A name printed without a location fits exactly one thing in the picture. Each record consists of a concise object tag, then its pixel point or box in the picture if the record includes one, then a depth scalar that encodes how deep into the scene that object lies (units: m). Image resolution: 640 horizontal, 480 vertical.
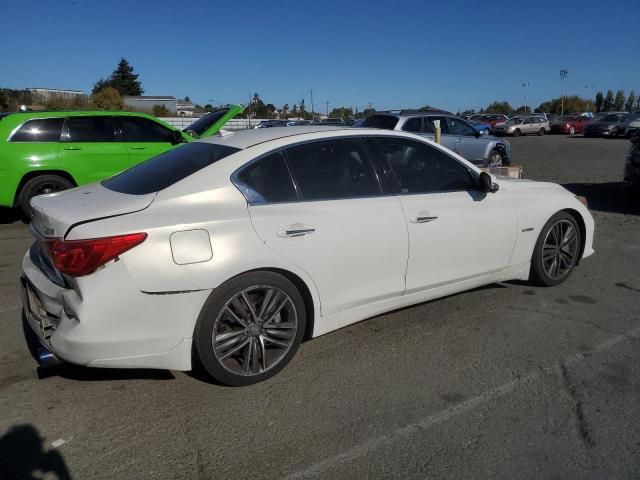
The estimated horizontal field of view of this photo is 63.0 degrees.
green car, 7.54
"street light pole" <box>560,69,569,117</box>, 78.38
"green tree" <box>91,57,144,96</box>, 83.38
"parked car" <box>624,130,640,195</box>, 8.59
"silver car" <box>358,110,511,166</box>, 12.58
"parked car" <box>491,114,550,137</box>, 37.19
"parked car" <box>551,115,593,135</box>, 38.41
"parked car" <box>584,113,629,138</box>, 32.12
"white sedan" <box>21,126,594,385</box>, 2.79
